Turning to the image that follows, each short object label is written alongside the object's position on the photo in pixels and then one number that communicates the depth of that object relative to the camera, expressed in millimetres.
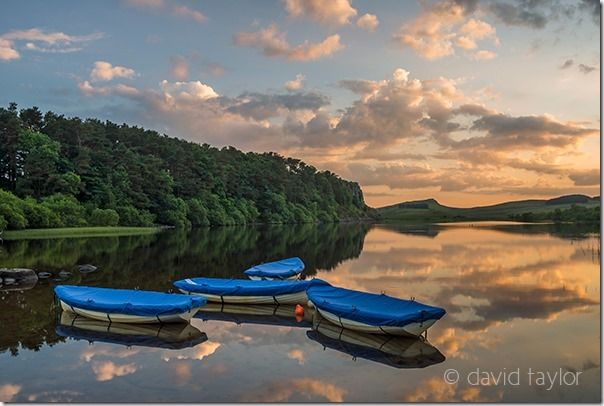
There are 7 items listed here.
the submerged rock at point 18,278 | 27266
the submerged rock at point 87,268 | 33312
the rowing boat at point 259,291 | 22297
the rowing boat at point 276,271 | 29297
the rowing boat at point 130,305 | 18062
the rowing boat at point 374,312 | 16516
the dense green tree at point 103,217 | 78688
